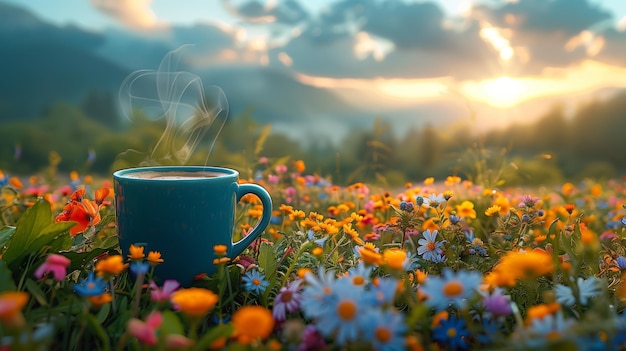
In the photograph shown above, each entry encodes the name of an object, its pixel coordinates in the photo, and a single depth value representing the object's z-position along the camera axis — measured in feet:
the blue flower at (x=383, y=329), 0.93
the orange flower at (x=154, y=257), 1.24
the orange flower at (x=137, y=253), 1.21
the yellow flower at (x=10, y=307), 0.84
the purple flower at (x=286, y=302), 1.23
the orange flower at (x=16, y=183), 2.39
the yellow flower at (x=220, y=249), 1.19
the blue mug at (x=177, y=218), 1.34
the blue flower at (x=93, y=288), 1.10
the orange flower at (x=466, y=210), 1.77
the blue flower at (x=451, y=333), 1.14
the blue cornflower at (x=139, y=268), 1.13
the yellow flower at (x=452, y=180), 2.21
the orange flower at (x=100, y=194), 1.56
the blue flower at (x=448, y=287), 0.97
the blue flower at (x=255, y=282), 1.34
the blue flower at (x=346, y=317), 0.94
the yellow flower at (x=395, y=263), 1.00
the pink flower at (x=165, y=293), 1.14
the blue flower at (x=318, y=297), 0.99
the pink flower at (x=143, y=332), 0.93
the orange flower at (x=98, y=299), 1.06
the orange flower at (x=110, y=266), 1.07
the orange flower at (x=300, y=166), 2.65
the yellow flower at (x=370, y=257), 1.09
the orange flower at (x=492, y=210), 1.66
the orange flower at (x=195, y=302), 0.93
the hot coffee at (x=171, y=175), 1.45
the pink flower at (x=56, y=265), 1.14
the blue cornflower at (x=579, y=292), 1.17
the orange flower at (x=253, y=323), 0.93
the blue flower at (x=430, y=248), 1.54
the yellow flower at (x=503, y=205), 1.86
